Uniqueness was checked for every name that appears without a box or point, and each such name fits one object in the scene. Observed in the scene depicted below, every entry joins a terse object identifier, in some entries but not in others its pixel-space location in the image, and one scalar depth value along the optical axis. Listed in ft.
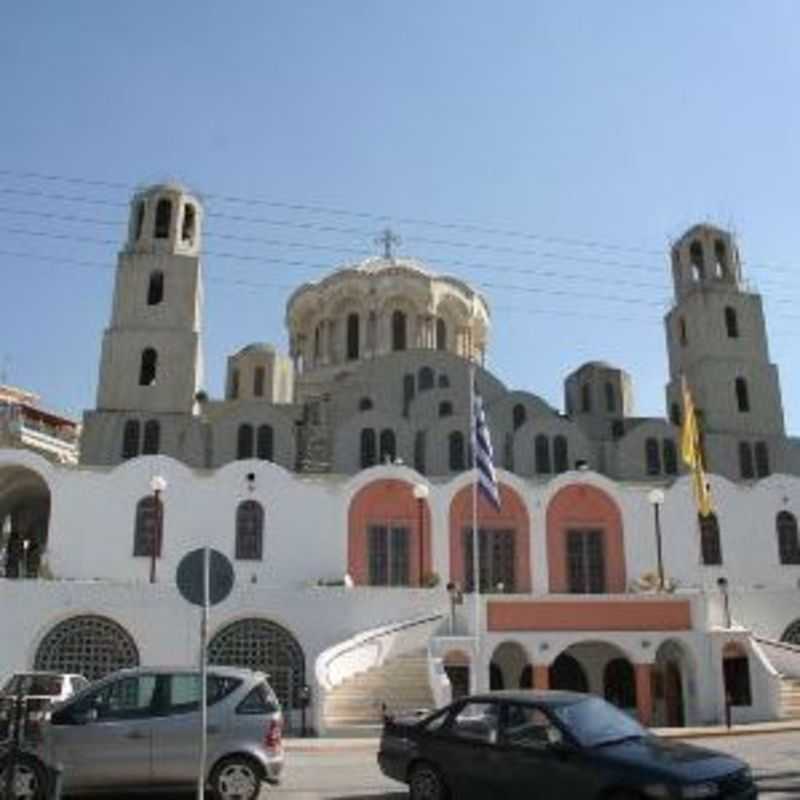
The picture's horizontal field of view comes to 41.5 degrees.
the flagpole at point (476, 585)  90.24
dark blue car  31.01
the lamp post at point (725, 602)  101.00
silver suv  38.42
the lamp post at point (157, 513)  102.37
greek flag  91.35
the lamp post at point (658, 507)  108.88
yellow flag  104.68
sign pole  34.45
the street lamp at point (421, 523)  112.50
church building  92.48
